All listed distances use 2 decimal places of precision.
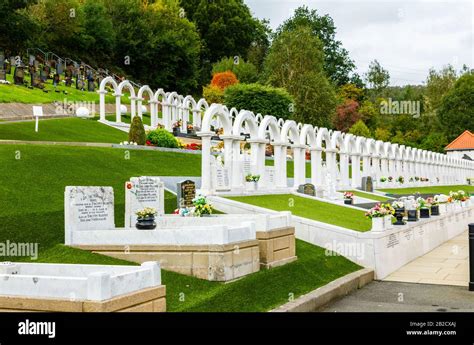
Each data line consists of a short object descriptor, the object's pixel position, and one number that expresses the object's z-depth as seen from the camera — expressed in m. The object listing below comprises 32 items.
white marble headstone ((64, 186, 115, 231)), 13.23
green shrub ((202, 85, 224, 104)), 67.75
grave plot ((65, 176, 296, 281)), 11.24
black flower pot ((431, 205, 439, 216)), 24.61
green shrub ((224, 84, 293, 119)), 60.81
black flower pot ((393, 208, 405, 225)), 19.24
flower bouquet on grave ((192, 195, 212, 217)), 15.19
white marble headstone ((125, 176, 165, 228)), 15.34
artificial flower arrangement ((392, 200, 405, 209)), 19.77
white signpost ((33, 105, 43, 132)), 29.31
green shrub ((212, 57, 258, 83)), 77.62
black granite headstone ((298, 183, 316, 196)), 27.33
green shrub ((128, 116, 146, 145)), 31.16
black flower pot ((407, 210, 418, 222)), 20.92
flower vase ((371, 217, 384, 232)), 16.56
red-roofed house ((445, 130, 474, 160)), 88.50
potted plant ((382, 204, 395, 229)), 17.47
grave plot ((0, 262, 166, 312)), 7.63
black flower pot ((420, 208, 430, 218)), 22.83
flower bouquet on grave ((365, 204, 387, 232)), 16.59
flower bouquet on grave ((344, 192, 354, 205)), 28.22
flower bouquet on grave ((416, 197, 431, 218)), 22.84
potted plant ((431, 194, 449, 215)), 25.65
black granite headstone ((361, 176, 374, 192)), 37.62
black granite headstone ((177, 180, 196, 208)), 17.80
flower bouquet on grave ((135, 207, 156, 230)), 13.13
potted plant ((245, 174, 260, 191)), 23.86
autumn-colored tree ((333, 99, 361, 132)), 83.62
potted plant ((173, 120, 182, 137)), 41.78
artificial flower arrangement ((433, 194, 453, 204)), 27.75
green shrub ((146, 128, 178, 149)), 32.97
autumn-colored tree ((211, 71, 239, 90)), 72.12
